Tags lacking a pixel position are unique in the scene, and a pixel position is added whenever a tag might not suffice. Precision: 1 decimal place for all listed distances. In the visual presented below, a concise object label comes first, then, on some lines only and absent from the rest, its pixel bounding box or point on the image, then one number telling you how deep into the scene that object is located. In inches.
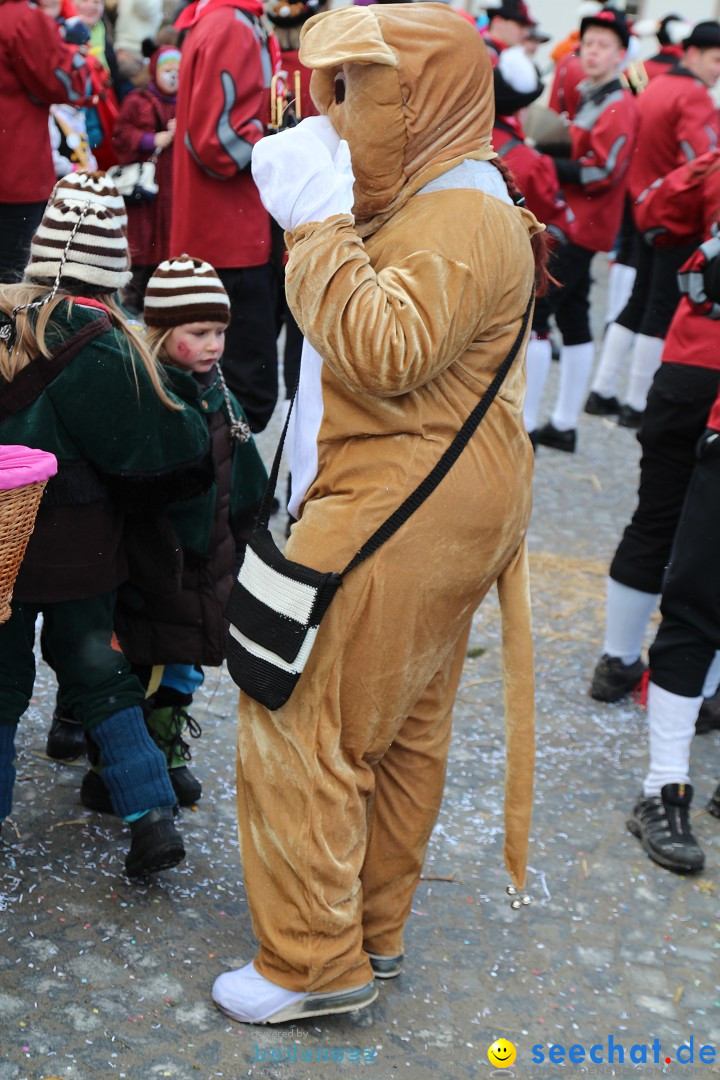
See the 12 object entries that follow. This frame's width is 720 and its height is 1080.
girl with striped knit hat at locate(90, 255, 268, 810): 130.0
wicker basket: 96.1
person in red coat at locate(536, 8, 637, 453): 280.8
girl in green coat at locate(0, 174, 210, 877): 113.8
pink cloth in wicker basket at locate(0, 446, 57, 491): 94.1
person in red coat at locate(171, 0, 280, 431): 200.7
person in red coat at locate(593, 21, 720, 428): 277.1
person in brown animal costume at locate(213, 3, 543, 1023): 94.3
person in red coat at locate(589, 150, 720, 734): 160.7
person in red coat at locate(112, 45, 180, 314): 272.5
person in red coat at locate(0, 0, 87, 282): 243.1
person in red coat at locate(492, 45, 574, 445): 223.1
